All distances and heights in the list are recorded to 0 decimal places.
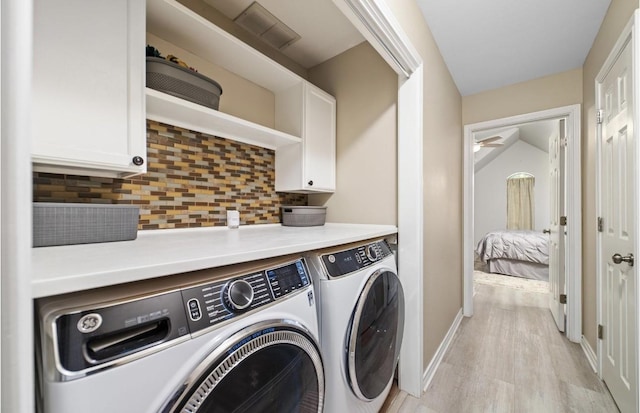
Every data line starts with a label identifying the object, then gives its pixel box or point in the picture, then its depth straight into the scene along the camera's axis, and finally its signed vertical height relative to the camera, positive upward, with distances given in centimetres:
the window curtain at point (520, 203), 638 +6
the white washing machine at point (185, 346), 42 -29
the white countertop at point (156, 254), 45 -13
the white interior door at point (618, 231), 130 -15
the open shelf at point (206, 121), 110 +44
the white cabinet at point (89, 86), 76 +39
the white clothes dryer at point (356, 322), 97 -49
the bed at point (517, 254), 403 -79
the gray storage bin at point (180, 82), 108 +56
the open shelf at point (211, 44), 111 +84
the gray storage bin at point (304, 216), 171 -6
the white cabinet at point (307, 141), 172 +46
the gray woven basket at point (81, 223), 77 -5
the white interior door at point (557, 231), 238 -26
